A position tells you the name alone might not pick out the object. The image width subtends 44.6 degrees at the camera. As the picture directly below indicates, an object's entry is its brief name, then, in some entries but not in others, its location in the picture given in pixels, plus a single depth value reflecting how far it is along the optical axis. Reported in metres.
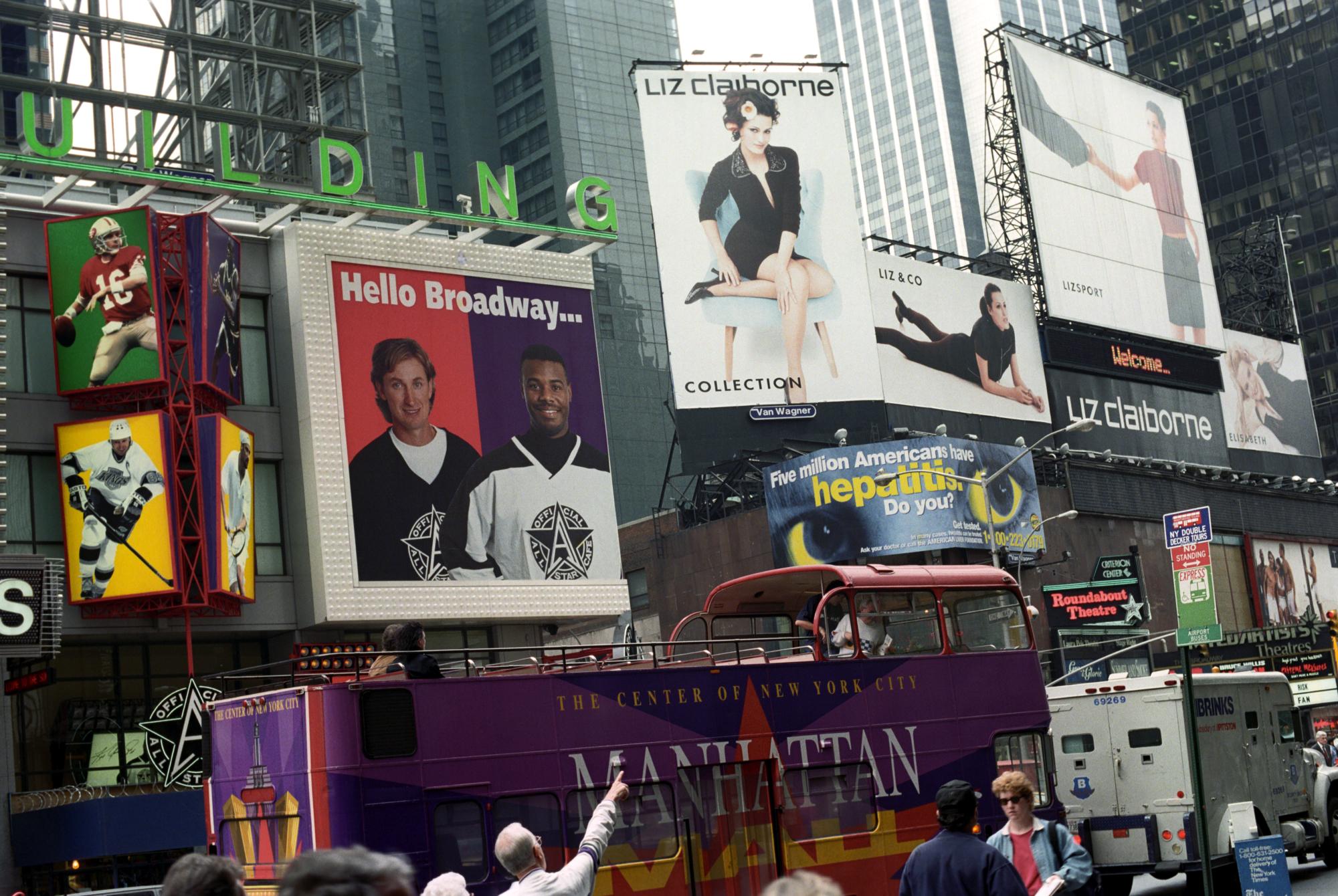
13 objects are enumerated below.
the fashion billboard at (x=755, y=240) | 56.84
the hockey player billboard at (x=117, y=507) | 31.53
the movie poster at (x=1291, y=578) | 70.12
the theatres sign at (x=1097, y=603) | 55.28
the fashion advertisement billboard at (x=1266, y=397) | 75.62
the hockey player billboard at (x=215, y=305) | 32.78
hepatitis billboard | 53.75
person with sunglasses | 10.67
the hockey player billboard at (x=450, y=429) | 35.09
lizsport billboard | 66.44
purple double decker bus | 15.06
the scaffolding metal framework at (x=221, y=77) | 39.31
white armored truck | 21.25
